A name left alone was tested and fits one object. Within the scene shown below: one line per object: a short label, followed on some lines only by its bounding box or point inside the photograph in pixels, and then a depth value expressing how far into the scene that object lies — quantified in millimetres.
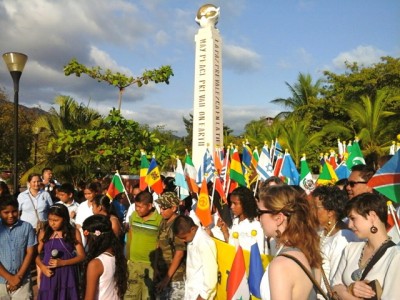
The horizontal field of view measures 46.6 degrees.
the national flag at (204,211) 6082
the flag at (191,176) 8664
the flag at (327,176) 7805
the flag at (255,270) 3600
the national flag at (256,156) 10016
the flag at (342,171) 8334
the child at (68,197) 7294
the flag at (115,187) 8812
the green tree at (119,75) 12898
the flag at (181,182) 8367
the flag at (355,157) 8242
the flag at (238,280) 3760
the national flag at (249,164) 9617
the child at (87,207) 6640
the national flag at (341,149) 11055
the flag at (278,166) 8898
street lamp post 7996
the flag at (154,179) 8367
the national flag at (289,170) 8469
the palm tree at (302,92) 30016
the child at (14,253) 4645
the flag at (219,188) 7188
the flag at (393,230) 3639
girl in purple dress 4480
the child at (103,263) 3518
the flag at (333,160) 10173
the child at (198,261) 4043
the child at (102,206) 6109
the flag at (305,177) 8163
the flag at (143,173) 8930
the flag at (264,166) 8543
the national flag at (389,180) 3822
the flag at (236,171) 7852
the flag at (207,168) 8719
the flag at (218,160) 9872
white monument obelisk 14828
